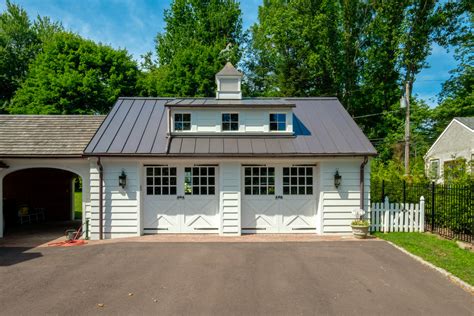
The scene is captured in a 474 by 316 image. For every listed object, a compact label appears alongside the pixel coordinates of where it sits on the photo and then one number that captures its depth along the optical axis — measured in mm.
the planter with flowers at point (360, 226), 9430
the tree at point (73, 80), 23438
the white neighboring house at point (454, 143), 16964
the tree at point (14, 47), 28734
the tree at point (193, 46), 26391
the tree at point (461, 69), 23906
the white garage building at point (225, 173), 9695
